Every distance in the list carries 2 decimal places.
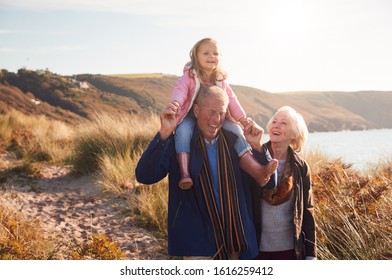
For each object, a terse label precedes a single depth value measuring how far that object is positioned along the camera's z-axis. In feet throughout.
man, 8.54
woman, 9.14
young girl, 8.80
